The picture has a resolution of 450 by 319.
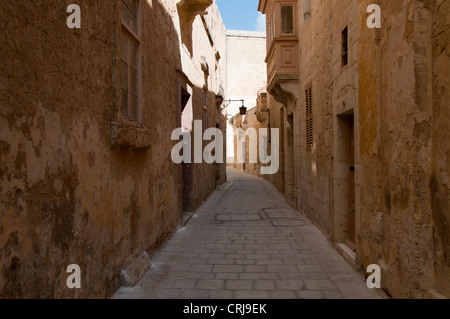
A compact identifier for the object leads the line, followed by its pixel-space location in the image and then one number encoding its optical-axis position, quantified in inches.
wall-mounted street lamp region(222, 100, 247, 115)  786.8
